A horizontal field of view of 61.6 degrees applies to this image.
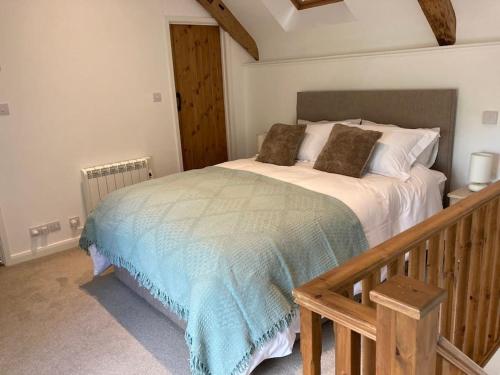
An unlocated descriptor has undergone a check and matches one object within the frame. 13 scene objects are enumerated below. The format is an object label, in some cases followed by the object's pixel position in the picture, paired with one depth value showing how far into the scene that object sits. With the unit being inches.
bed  81.5
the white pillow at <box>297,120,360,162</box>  138.3
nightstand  116.7
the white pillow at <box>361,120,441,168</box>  127.6
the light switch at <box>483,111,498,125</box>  118.8
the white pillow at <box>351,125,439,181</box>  120.0
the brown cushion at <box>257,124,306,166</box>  139.7
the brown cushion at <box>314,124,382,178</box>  120.4
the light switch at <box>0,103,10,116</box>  128.6
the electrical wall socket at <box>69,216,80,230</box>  148.8
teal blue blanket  73.7
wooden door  171.6
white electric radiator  147.5
